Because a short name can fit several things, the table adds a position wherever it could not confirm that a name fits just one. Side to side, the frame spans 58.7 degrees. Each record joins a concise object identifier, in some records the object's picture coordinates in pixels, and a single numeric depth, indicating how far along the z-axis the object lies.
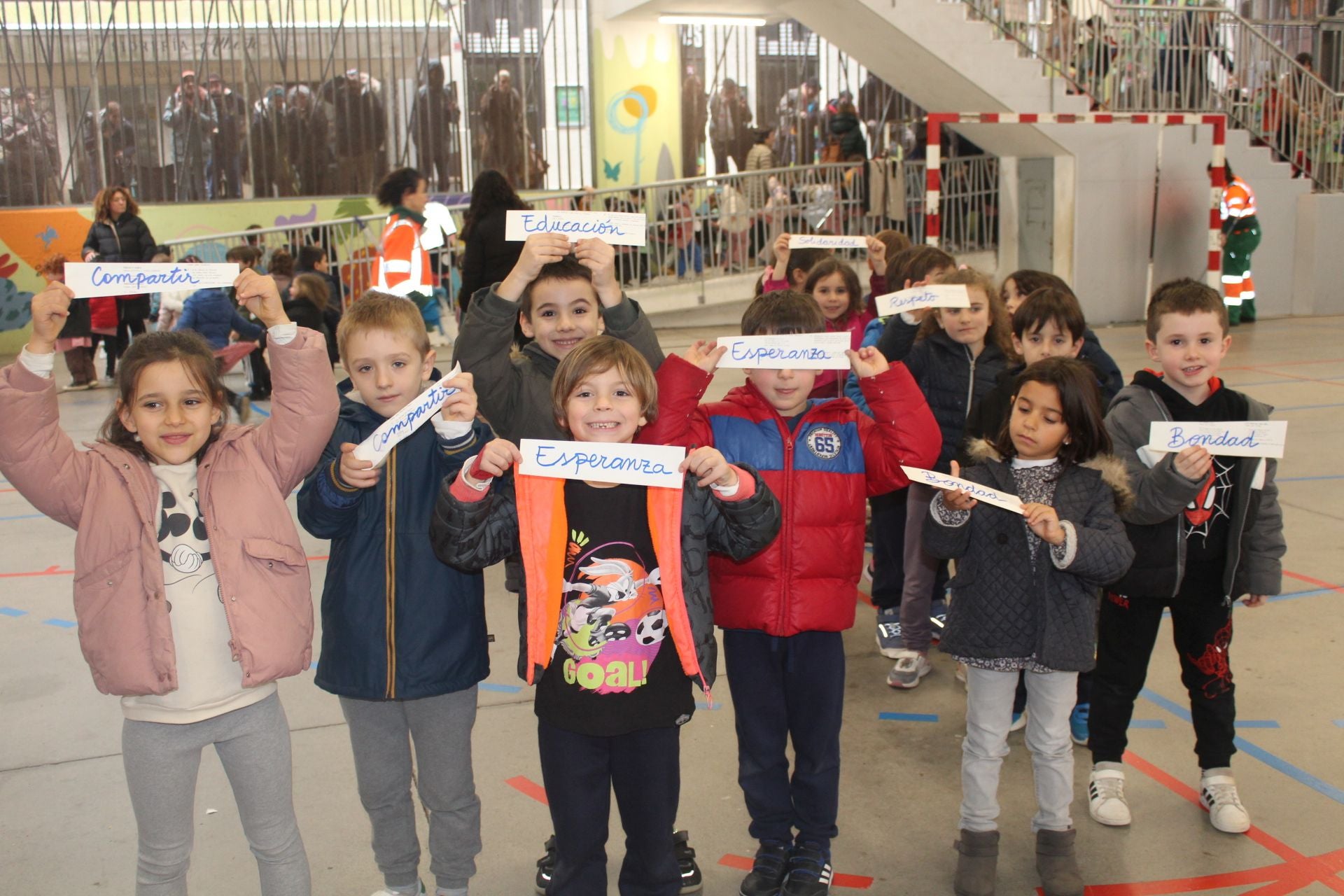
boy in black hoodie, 3.25
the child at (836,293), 4.84
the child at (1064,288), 4.16
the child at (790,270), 5.49
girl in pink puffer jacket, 2.51
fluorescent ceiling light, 15.22
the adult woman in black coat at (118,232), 11.29
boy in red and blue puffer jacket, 2.98
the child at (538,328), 3.28
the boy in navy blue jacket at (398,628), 2.80
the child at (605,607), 2.62
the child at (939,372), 4.24
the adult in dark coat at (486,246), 6.00
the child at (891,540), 4.62
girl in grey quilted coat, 3.03
